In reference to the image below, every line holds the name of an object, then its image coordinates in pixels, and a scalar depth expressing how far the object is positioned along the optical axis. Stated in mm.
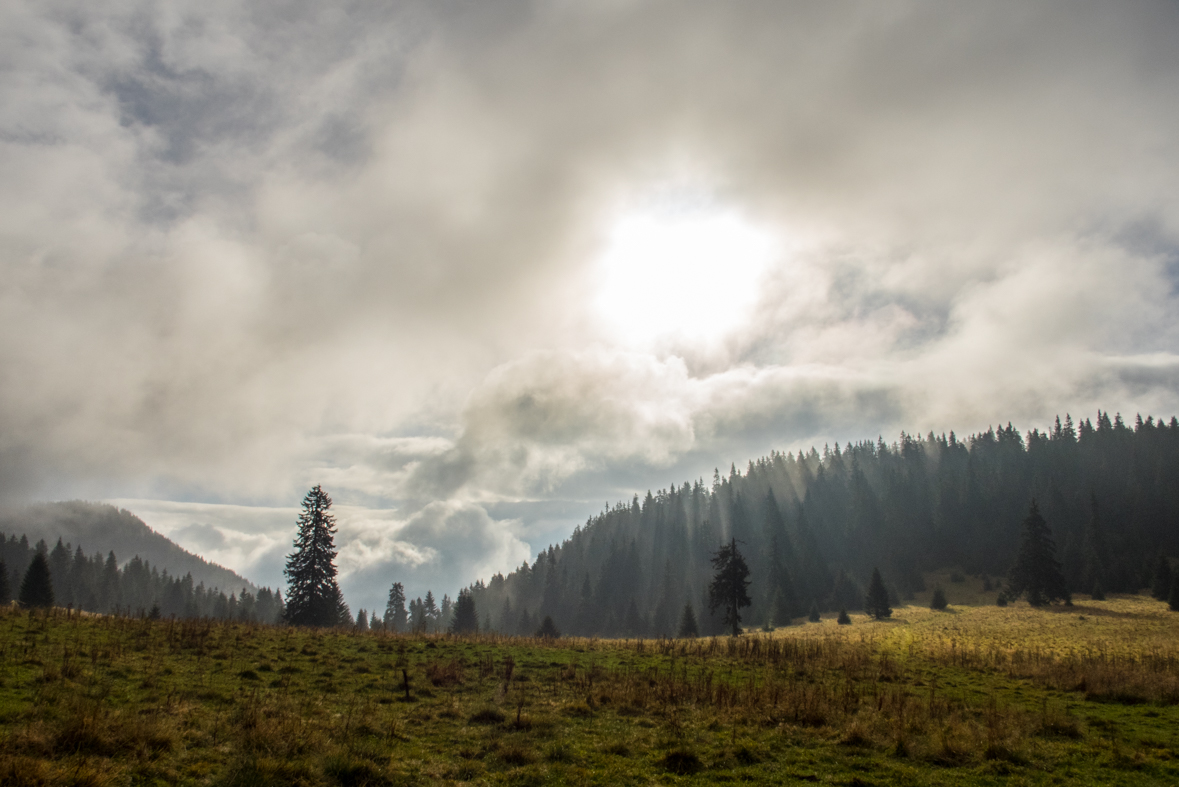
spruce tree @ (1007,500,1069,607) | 75312
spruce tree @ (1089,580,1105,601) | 76625
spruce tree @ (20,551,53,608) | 58962
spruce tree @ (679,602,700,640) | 68988
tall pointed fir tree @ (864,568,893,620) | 71875
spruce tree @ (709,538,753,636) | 60750
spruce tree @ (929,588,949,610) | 75506
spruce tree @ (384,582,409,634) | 104500
